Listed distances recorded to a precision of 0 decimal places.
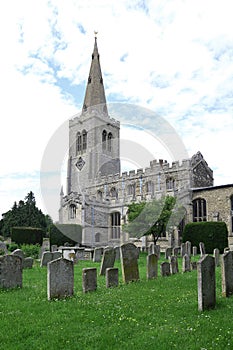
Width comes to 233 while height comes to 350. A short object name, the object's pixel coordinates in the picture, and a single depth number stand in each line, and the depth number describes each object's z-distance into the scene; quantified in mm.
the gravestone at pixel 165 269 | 11617
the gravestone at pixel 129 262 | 10289
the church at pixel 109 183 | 33156
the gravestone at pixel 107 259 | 11789
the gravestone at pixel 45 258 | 15245
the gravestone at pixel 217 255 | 14859
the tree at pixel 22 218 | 44125
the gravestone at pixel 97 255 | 17944
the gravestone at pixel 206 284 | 6449
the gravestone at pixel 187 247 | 19617
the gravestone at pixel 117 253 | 18689
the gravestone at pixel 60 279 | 7703
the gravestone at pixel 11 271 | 8789
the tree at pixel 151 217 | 26750
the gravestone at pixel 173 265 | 12388
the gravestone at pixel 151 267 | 10977
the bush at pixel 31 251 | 21711
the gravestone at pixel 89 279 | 8523
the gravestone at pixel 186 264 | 12883
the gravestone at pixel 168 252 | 18016
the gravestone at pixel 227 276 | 7660
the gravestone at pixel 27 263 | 14552
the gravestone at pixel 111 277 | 9406
